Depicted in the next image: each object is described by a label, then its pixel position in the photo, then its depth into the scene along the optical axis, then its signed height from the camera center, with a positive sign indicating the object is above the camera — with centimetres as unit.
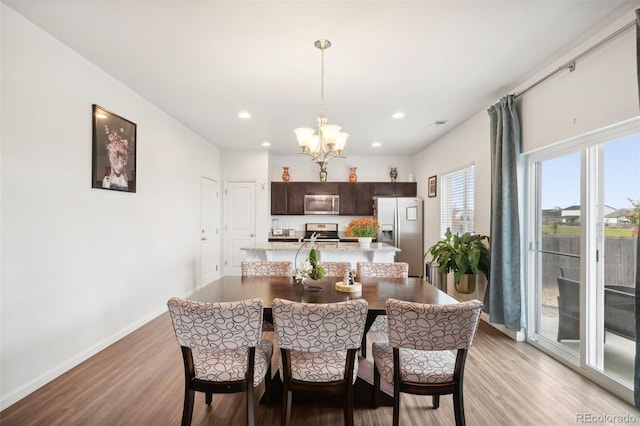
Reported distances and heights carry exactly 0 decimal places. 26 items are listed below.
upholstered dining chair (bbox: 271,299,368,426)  162 -66
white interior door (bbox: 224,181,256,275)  646 -11
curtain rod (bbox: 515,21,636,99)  214 +122
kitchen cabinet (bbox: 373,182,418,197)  688 +55
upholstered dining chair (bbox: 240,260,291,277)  312 -52
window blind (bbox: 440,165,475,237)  449 +22
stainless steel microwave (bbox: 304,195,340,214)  689 +23
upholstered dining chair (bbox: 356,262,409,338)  305 -52
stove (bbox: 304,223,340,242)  695 -33
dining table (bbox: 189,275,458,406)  209 -55
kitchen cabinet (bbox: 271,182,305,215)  681 +35
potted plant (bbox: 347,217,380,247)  433 -21
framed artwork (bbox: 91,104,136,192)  298 +61
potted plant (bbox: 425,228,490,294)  372 -49
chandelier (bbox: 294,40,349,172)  274 +64
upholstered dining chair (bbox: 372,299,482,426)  163 -67
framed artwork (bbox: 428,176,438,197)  580 +54
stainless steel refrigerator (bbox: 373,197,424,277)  625 -23
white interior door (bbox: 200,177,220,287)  552 -30
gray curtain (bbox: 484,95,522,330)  325 -12
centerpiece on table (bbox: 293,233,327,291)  237 -40
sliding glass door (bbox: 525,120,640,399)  234 -29
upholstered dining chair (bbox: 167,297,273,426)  164 -68
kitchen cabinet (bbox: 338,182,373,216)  689 +42
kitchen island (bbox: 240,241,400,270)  422 -50
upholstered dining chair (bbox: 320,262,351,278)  311 -51
